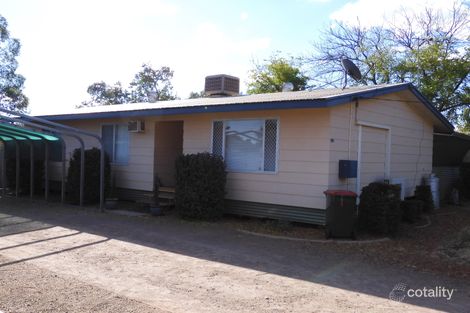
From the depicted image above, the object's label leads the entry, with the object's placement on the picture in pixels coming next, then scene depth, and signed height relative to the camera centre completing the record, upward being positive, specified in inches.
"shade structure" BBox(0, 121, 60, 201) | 486.6 +3.7
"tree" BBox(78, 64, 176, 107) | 1903.3 +240.1
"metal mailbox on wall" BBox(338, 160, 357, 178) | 362.9 -12.2
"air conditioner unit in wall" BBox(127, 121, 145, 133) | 478.9 +20.8
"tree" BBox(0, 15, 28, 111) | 1048.8 +150.5
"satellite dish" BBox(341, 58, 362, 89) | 435.8 +78.4
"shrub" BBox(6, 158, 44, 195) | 557.3 -38.3
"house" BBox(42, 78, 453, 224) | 360.8 +7.5
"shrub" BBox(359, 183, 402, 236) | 340.8 -40.7
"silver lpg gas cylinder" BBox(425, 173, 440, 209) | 529.7 -35.3
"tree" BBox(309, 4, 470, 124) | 856.9 +180.3
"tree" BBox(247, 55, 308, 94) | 1157.1 +190.1
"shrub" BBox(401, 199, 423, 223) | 415.2 -49.8
